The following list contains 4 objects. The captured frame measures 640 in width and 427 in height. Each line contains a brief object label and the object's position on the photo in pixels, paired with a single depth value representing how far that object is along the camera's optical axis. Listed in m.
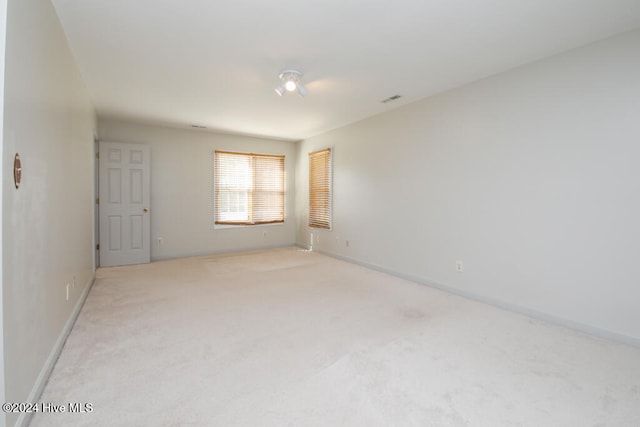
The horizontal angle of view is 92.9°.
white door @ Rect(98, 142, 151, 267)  4.98
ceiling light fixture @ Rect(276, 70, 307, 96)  3.15
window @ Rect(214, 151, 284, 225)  6.24
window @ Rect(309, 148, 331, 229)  5.98
